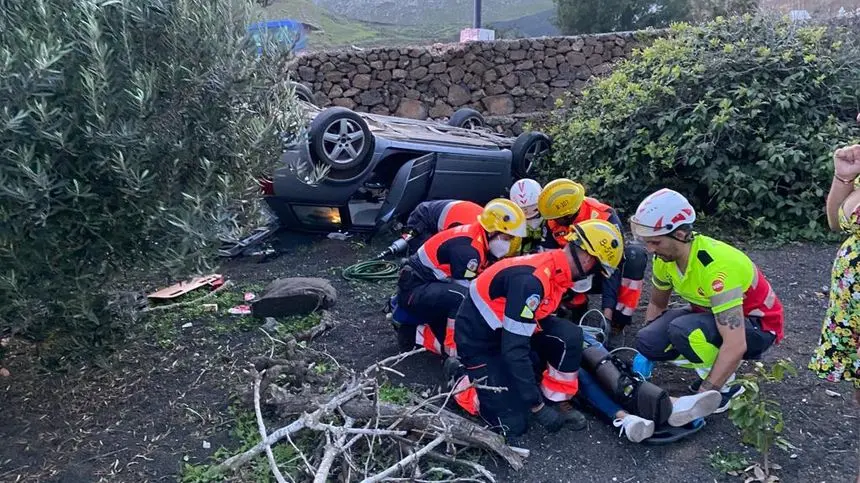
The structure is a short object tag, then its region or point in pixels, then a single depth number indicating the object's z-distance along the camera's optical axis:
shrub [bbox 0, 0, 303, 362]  2.94
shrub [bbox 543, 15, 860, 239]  7.13
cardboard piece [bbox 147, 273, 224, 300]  5.74
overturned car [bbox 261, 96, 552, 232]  6.80
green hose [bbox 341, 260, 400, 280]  6.40
